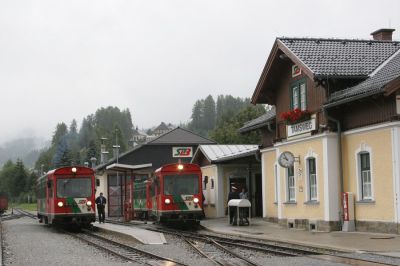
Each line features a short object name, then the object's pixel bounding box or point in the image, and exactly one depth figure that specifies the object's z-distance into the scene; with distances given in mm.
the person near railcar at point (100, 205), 32719
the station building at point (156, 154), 51500
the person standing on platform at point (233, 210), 27062
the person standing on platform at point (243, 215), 26500
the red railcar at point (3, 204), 62672
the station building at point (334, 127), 19031
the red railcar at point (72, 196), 27789
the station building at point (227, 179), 33594
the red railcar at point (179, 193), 27344
